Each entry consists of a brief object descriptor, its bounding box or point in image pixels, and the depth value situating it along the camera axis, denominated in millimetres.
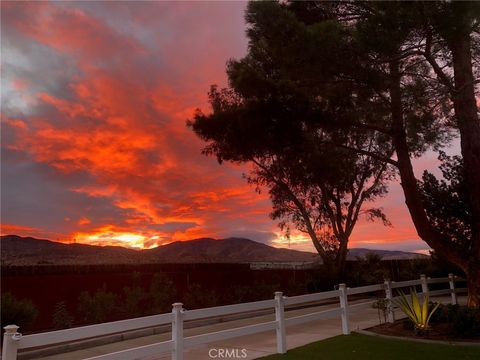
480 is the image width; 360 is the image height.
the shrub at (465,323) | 10266
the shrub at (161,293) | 15555
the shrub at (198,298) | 16812
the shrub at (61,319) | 13180
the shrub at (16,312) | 11117
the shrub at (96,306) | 13844
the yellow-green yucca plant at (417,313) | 10672
